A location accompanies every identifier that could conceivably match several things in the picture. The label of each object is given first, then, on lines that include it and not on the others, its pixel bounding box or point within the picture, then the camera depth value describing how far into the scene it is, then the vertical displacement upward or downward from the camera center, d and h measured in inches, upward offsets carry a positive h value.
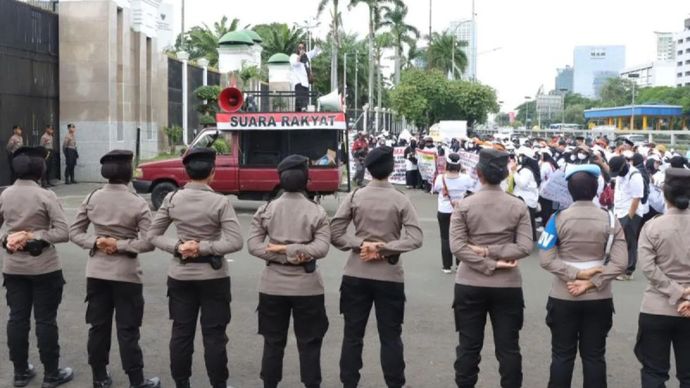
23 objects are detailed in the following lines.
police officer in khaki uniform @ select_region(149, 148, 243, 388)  215.6 -36.6
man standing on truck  732.0 +57.7
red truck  627.8 -14.6
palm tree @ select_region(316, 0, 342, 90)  1748.3 +267.2
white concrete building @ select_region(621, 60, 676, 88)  6343.0 +542.1
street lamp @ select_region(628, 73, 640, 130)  3093.3 +85.7
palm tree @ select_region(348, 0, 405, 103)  1852.9 +293.1
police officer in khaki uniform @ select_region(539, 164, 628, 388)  202.8 -35.3
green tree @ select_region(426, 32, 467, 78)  2785.4 +293.8
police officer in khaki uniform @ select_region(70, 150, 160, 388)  223.5 -38.2
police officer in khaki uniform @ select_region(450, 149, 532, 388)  210.5 -35.2
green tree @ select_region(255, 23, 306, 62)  2004.2 +241.6
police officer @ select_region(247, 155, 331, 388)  213.5 -37.6
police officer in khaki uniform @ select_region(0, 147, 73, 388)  229.5 -39.3
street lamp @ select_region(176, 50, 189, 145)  1188.5 +58.9
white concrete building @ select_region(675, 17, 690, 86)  5766.7 +614.7
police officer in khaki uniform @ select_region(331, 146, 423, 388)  220.4 -36.8
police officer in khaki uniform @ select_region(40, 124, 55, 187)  812.1 -11.5
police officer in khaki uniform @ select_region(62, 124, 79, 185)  868.0 -21.8
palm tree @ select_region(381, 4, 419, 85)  1999.3 +292.9
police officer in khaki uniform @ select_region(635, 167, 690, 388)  196.1 -38.3
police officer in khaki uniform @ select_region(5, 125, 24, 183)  741.3 -8.0
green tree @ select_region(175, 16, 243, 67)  2044.8 +255.6
